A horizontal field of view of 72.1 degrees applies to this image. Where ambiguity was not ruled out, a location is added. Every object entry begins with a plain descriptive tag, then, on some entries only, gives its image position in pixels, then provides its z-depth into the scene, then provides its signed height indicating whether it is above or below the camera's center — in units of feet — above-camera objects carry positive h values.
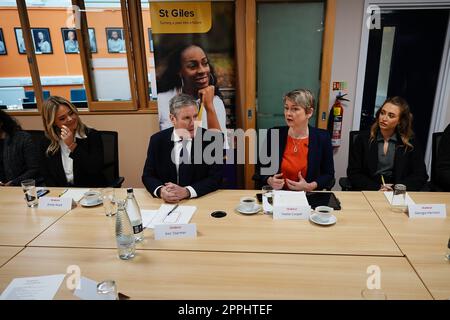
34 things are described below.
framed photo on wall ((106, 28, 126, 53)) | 10.89 +1.19
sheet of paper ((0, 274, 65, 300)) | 3.41 -2.32
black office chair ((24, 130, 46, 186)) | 7.20 -1.48
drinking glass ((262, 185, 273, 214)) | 5.31 -2.17
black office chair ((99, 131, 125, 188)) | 7.64 -1.93
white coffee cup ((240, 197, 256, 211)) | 5.32 -2.24
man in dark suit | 6.31 -1.67
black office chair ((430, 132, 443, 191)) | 7.45 -2.16
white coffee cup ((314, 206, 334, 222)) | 4.89 -2.22
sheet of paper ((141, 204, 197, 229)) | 4.99 -2.31
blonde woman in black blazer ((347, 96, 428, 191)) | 6.91 -1.94
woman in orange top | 6.67 -1.77
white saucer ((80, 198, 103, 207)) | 5.65 -2.26
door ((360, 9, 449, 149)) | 10.64 +0.20
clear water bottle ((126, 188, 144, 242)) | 4.49 -2.04
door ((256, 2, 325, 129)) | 9.61 +0.64
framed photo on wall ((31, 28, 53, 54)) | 12.63 +1.52
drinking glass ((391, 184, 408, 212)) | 5.31 -2.25
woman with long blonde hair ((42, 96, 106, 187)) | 6.97 -1.64
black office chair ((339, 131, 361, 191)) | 7.22 -2.57
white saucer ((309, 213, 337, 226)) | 4.79 -2.29
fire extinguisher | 10.70 -1.74
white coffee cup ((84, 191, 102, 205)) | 5.72 -2.20
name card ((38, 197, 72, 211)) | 5.58 -2.22
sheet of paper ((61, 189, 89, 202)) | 6.00 -2.28
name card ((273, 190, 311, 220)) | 5.01 -2.19
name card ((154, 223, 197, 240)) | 4.52 -2.24
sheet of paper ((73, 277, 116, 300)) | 3.27 -2.29
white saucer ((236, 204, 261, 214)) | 5.22 -2.28
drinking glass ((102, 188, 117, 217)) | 5.34 -2.18
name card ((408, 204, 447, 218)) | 5.02 -2.26
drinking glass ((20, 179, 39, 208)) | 5.69 -2.05
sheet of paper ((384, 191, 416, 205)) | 5.48 -2.32
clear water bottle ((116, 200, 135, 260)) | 4.09 -2.07
